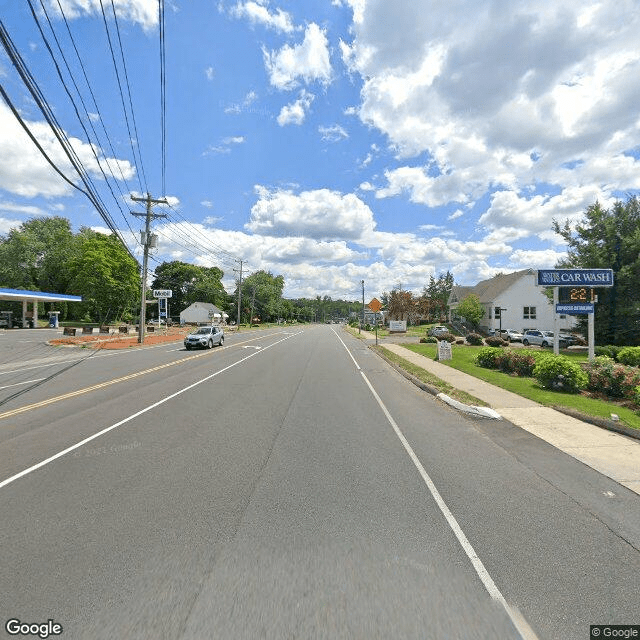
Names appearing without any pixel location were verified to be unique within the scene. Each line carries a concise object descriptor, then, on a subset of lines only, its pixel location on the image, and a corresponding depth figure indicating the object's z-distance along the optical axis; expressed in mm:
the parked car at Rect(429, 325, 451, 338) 37738
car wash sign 17750
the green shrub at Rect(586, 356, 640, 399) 10805
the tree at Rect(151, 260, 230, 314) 103500
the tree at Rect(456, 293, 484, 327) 50688
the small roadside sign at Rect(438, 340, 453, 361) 21609
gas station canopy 46969
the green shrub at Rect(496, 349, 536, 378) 15508
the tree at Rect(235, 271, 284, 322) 111450
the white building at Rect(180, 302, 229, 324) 89875
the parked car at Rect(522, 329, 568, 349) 33562
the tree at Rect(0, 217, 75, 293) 69688
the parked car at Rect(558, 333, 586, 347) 31375
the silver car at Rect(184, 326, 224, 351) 27850
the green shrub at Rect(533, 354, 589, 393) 12047
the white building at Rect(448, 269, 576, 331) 49375
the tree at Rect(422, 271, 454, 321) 86438
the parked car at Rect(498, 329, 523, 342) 38219
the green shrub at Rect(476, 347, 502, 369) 17761
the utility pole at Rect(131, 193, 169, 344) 31578
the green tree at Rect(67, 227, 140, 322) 57906
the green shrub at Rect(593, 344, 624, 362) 19800
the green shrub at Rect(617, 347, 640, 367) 16000
